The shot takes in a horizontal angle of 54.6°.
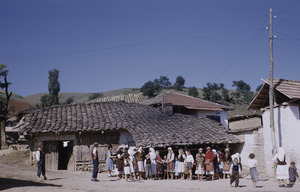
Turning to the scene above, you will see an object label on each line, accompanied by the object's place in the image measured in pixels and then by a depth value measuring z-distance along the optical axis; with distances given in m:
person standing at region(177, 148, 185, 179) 14.53
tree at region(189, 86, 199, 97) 66.26
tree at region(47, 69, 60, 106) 48.87
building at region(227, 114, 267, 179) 16.25
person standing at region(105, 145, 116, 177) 14.61
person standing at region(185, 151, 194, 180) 14.18
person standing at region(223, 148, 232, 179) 14.71
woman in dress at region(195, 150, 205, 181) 14.12
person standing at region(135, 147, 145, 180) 13.81
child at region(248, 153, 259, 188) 11.50
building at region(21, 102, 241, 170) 16.64
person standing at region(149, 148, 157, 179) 14.38
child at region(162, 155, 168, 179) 14.73
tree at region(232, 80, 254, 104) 76.56
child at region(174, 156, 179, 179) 14.70
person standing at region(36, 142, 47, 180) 12.31
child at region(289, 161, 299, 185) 12.17
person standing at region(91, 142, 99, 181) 12.30
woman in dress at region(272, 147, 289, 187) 11.80
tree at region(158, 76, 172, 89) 79.44
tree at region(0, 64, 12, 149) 30.89
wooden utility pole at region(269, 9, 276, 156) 14.30
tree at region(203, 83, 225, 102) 63.28
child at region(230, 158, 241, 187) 11.64
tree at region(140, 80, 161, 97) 65.83
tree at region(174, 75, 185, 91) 78.62
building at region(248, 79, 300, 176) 14.20
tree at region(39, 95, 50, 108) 56.60
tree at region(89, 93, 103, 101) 88.20
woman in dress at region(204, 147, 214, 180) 14.27
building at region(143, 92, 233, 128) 26.19
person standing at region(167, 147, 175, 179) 14.64
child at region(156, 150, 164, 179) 14.65
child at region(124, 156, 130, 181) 12.59
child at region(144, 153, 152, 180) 14.23
